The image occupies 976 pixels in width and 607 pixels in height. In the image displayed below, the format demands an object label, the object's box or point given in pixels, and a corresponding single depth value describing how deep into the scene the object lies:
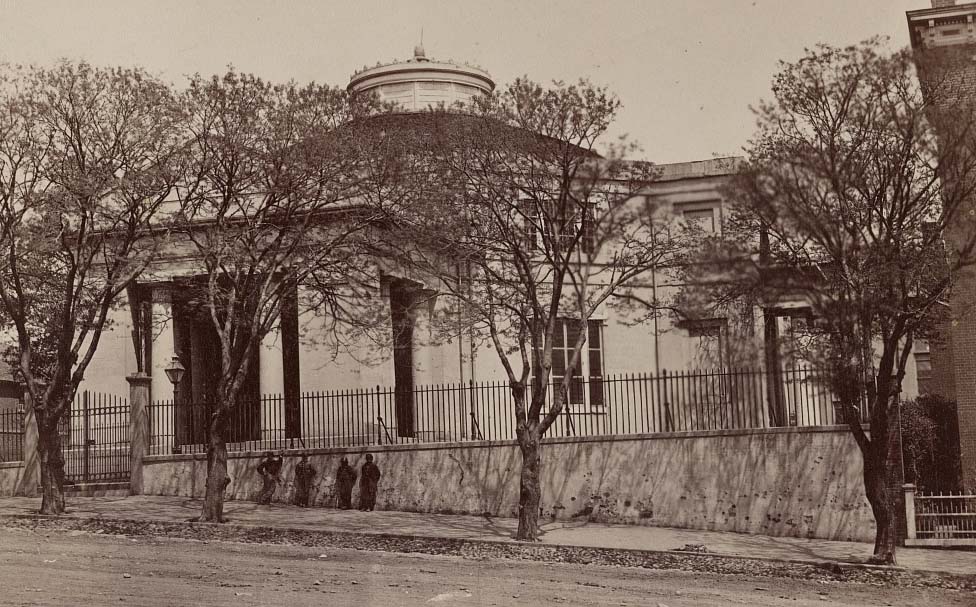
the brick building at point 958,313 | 27.47
